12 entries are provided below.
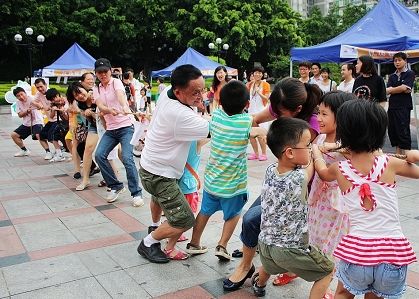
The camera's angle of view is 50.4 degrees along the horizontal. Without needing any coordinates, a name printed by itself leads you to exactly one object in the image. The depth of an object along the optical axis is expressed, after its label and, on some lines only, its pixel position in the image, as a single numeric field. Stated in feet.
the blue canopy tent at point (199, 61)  58.08
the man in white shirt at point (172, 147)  10.23
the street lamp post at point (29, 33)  75.11
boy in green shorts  7.61
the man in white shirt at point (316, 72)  26.62
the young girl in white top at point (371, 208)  6.46
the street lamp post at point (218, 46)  83.04
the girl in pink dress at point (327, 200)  8.35
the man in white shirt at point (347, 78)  23.45
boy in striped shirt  9.78
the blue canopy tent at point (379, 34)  24.38
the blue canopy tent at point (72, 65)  54.95
